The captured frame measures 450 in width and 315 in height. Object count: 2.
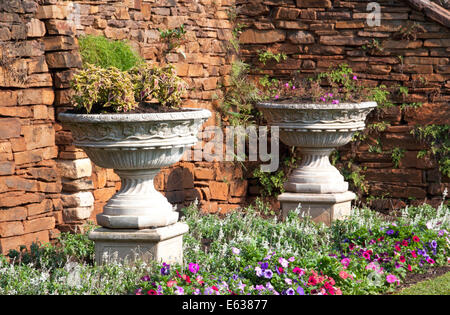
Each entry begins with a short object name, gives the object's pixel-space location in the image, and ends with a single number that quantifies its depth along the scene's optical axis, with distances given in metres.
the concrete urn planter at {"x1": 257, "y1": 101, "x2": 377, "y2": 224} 7.66
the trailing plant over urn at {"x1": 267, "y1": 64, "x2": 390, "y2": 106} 8.81
